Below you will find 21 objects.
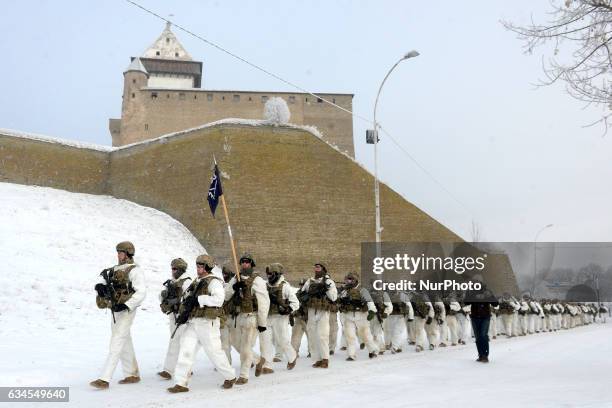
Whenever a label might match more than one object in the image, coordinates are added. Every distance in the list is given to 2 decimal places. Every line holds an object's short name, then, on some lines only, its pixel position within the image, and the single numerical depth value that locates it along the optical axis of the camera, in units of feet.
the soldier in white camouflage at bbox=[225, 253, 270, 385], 31.68
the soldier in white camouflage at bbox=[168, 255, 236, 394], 27.27
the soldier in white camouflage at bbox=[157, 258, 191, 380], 31.50
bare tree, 29.95
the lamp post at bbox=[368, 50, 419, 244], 67.82
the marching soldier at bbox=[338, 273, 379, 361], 42.75
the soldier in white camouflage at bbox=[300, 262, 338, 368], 37.99
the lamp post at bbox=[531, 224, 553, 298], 150.92
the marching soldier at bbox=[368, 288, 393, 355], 47.09
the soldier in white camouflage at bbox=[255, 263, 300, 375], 34.55
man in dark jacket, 40.70
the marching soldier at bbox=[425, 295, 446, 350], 52.65
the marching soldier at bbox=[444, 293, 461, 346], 56.08
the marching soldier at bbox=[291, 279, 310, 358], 41.04
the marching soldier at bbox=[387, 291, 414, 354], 48.67
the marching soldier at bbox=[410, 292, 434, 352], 49.78
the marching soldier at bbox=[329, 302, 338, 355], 45.62
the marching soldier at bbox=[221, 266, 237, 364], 32.45
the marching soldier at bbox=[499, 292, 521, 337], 70.23
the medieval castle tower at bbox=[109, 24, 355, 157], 205.26
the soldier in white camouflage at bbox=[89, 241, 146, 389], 28.45
